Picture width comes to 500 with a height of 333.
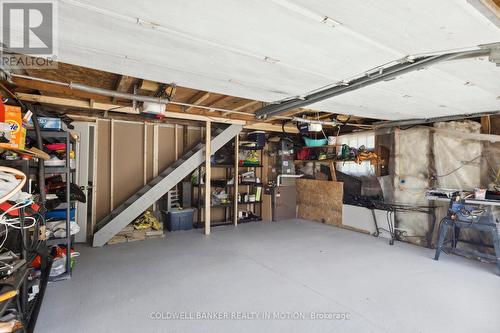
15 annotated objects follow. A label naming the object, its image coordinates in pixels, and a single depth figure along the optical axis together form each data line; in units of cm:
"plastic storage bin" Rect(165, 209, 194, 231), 511
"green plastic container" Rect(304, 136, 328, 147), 570
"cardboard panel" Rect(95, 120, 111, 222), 484
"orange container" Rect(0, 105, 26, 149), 175
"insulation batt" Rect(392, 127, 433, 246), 443
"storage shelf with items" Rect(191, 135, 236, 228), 551
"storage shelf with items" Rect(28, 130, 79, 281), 284
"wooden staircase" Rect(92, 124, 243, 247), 418
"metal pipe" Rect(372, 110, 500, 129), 367
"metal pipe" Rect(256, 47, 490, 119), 173
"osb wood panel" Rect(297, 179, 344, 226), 577
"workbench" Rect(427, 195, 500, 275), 327
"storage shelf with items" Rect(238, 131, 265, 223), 607
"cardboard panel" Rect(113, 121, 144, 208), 500
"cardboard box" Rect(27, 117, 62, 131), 272
